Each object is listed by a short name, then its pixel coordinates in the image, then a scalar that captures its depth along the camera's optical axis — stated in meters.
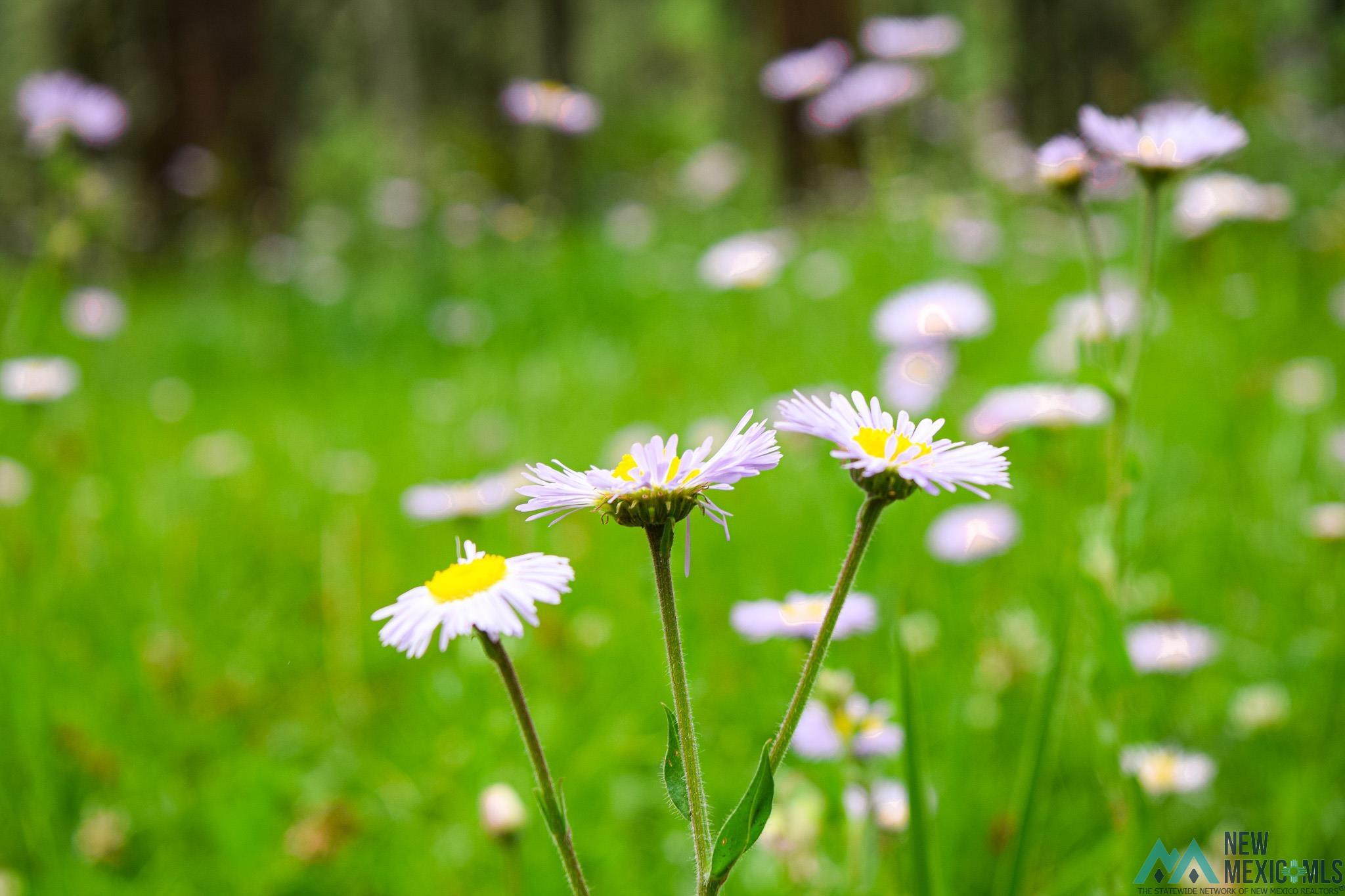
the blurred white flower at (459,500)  0.54
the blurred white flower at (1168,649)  0.60
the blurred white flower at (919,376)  0.82
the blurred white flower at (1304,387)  1.04
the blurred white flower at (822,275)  1.66
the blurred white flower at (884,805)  0.50
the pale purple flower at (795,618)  0.48
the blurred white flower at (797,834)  0.50
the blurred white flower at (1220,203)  1.11
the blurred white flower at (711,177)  2.76
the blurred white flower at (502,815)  0.48
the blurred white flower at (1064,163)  0.51
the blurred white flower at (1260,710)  0.60
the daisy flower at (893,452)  0.40
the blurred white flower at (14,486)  1.05
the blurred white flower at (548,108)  1.46
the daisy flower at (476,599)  0.40
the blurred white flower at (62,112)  0.87
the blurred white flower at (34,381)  0.88
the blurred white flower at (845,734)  0.48
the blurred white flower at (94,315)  1.44
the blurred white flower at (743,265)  1.12
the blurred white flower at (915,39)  1.34
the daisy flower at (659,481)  0.40
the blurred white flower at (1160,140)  0.49
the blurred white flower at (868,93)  1.24
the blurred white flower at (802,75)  1.60
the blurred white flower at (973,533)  0.72
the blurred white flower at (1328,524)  0.72
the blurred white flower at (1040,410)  0.66
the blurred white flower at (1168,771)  0.53
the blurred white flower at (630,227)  2.40
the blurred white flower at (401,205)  2.21
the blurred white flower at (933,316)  0.86
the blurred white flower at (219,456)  1.23
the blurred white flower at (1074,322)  0.97
